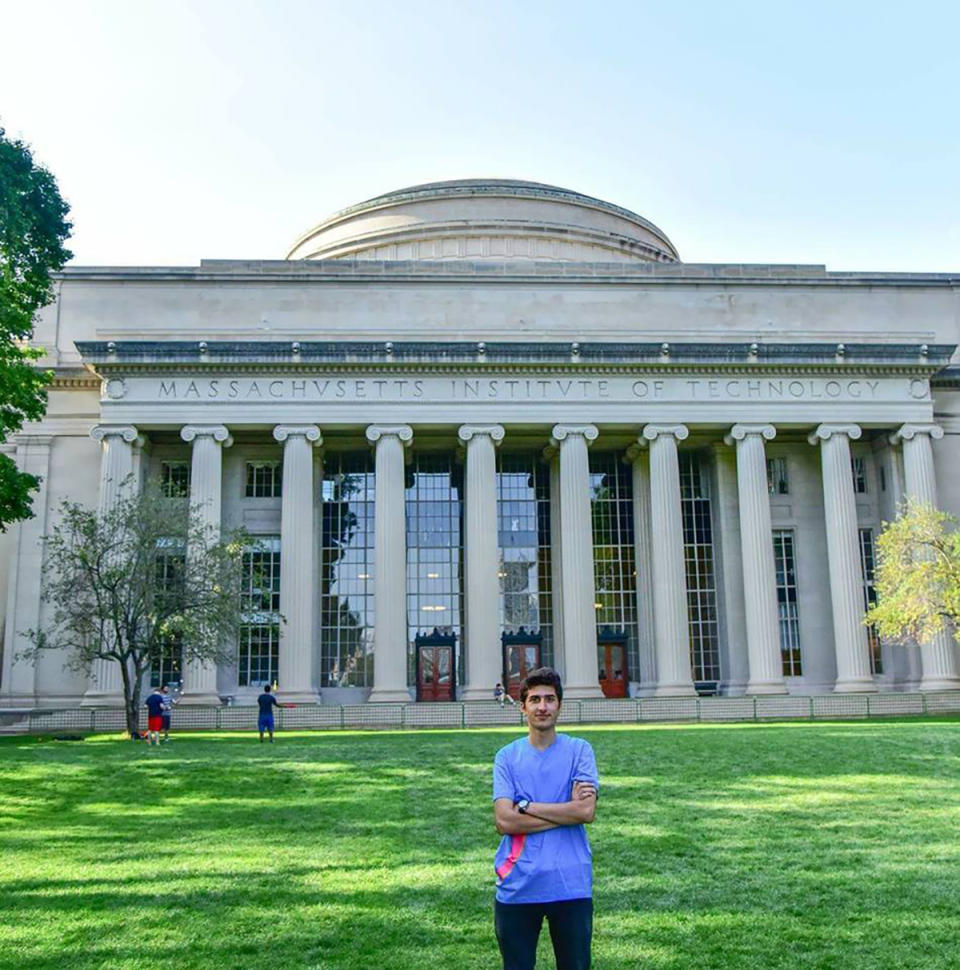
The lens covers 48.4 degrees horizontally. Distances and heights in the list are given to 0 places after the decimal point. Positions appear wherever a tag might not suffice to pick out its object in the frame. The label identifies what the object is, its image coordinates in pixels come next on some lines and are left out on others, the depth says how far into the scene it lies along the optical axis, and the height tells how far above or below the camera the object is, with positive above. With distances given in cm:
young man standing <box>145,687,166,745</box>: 2839 -74
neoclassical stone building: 4394 +976
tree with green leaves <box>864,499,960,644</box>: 3422 +309
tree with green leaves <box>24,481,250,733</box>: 3331 +323
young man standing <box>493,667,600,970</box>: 594 -90
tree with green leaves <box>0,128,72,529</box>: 2784 +1167
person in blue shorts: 2961 -72
